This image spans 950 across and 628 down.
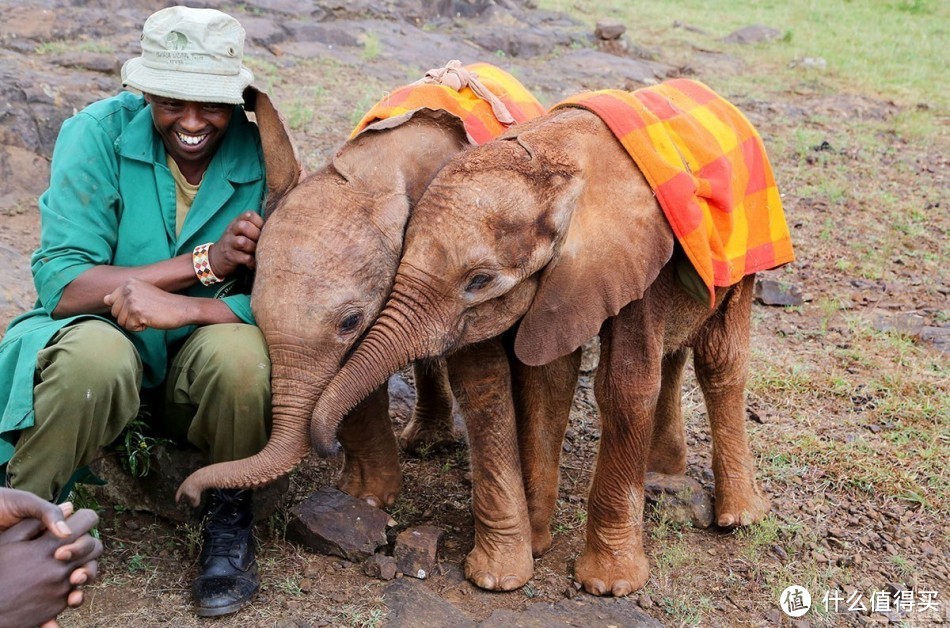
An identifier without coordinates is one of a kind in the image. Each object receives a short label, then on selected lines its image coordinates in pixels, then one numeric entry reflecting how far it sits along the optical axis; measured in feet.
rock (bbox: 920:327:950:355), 22.00
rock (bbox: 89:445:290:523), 14.71
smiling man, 12.26
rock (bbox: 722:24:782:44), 56.34
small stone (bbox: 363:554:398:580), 13.93
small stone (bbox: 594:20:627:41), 50.96
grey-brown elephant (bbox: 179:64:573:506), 12.53
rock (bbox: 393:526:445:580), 14.16
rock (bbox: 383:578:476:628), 13.06
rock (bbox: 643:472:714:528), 16.17
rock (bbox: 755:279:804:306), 24.11
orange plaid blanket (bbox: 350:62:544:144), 15.03
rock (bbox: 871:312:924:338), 22.68
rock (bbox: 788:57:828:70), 49.26
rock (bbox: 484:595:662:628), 13.24
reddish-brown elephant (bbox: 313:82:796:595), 12.25
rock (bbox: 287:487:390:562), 14.20
